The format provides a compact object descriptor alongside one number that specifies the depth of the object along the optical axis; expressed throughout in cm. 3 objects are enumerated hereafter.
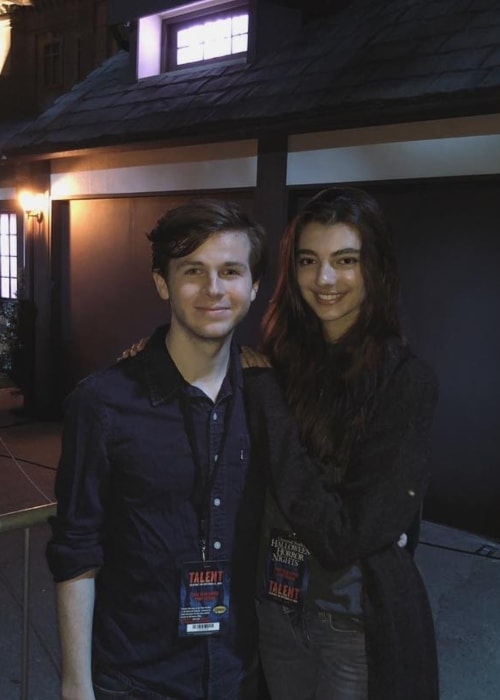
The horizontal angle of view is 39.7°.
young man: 163
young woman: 168
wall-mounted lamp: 902
